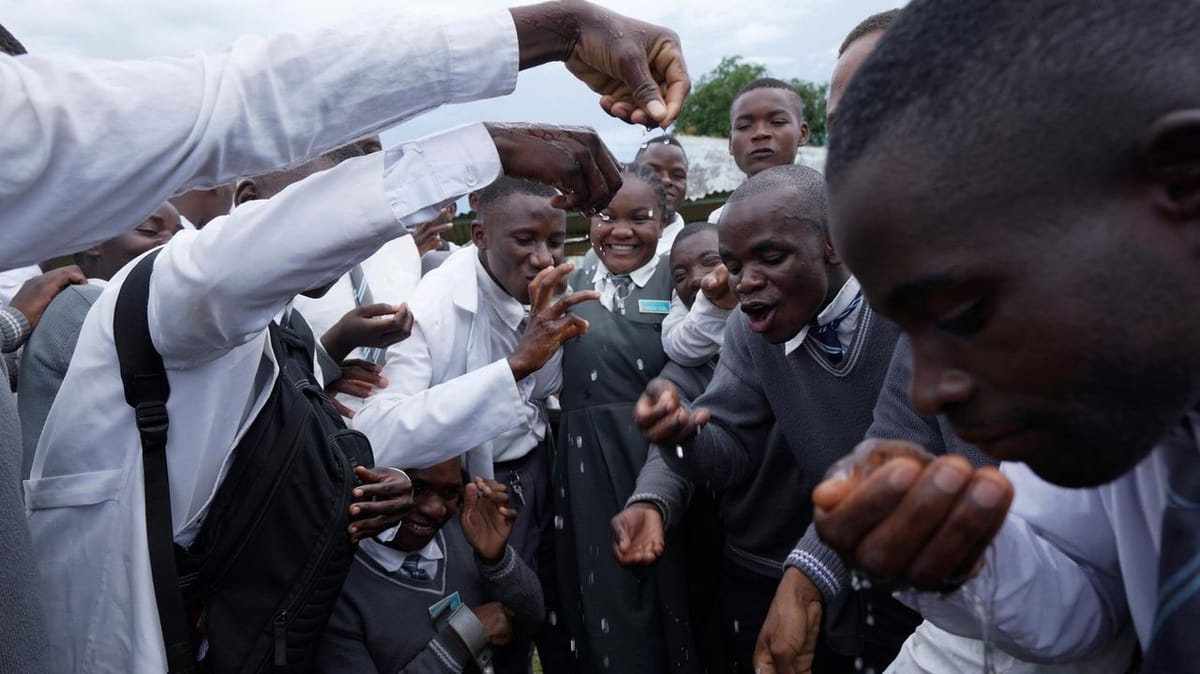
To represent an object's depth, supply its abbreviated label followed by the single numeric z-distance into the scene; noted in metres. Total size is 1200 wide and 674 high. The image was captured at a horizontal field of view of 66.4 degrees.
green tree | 37.17
